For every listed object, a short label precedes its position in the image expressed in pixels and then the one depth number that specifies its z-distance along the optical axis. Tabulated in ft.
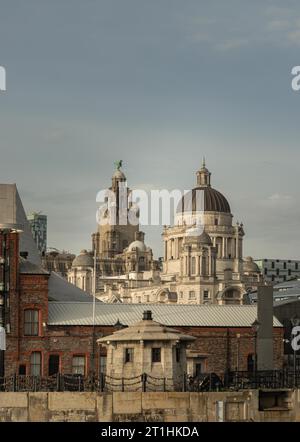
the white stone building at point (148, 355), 215.31
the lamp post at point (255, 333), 239.71
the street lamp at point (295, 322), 269.60
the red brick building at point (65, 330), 266.57
